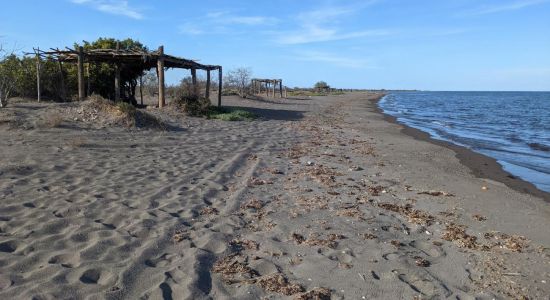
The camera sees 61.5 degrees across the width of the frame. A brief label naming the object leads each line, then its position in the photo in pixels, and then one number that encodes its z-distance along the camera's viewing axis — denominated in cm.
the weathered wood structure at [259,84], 4195
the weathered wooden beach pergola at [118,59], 1739
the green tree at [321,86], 9084
